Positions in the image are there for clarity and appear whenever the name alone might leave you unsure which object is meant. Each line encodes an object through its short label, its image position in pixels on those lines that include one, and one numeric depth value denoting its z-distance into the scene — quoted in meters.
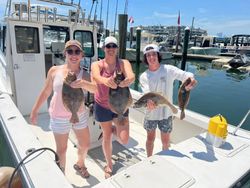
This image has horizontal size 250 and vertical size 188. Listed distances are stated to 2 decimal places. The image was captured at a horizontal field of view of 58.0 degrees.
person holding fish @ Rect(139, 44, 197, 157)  2.64
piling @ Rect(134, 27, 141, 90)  21.68
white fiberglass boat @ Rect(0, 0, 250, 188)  1.79
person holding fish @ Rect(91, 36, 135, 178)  2.12
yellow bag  2.25
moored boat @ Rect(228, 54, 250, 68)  22.08
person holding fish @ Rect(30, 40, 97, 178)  2.11
